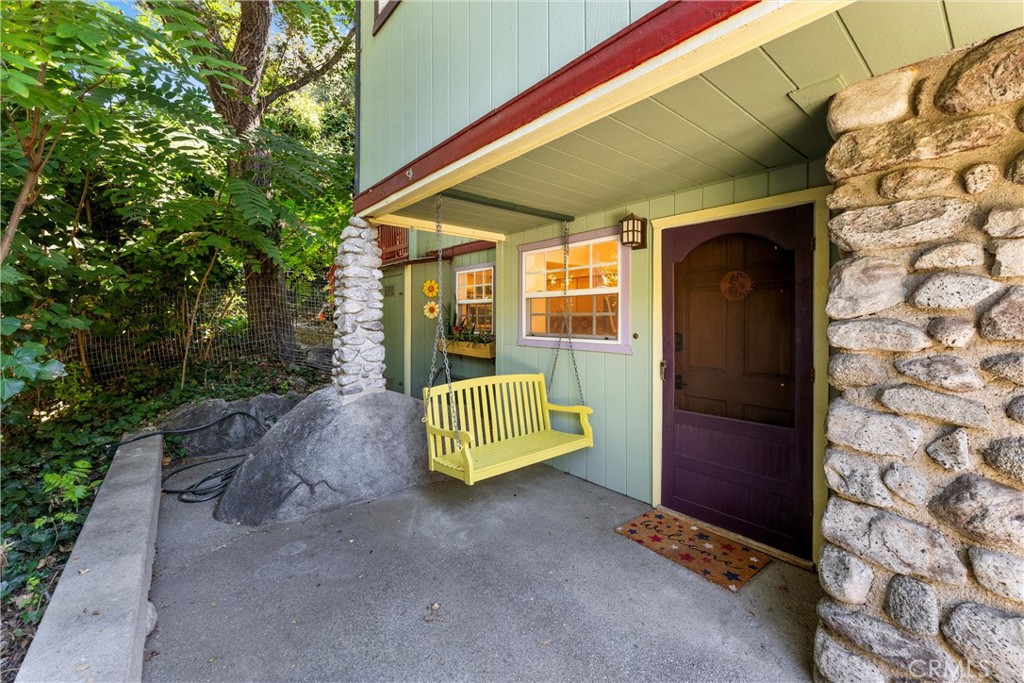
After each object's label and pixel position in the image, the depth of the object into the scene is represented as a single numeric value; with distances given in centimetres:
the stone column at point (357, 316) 363
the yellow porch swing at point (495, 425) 281
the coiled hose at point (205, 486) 338
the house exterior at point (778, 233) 132
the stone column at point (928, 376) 128
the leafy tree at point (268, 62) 559
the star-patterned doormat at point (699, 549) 233
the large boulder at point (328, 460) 308
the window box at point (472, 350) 470
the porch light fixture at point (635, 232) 314
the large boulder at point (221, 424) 452
